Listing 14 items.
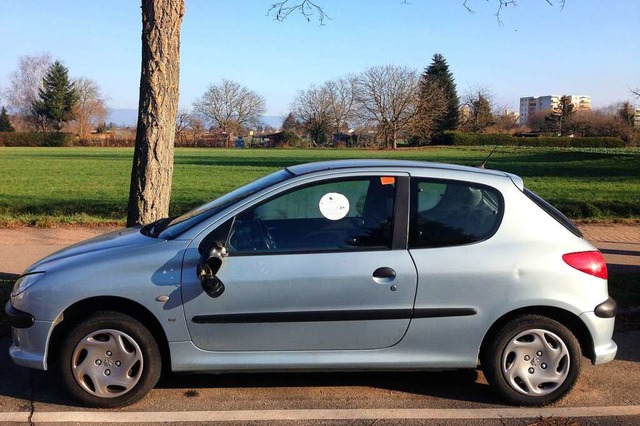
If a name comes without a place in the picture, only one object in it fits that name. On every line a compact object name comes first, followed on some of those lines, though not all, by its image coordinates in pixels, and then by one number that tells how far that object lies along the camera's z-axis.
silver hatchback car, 3.99
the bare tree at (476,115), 93.38
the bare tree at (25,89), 104.94
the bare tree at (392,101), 82.44
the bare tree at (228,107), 113.81
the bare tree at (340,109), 105.69
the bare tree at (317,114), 104.69
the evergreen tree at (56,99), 92.62
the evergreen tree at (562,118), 96.69
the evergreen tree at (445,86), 86.38
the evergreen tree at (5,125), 91.56
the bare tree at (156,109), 6.28
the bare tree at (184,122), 101.61
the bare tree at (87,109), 95.56
